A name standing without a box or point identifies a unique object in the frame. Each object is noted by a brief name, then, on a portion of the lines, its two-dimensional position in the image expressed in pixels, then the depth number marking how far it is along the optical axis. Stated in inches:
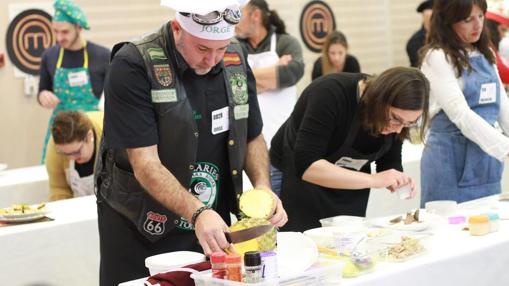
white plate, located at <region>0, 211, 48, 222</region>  145.3
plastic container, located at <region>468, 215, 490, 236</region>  114.4
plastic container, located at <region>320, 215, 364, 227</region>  117.7
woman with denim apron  143.6
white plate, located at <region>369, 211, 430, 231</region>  116.6
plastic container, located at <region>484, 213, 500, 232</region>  116.4
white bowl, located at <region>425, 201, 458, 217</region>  129.5
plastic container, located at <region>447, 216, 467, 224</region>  122.6
